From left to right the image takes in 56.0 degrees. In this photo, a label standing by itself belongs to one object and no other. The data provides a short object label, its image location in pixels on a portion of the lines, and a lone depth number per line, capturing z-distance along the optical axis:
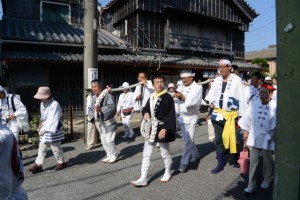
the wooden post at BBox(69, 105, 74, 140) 8.00
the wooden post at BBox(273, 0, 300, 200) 1.38
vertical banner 7.42
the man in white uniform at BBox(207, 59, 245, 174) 4.88
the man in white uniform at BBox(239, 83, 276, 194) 4.06
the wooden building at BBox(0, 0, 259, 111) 10.35
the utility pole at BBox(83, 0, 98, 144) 7.47
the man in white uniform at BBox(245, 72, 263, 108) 6.62
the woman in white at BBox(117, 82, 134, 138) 8.50
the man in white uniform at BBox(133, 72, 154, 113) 6.48
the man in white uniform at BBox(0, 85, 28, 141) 5.50
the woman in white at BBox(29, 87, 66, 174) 5.36
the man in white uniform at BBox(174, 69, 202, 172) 5.35
